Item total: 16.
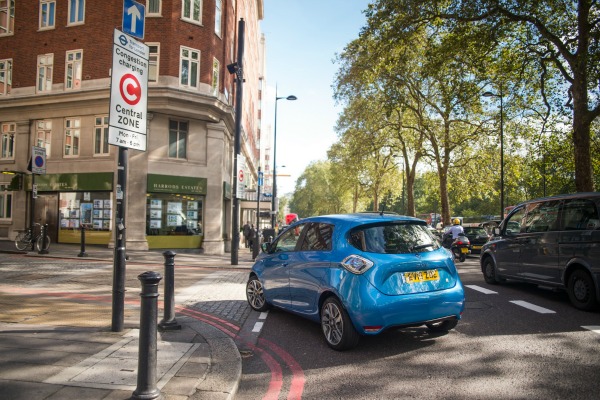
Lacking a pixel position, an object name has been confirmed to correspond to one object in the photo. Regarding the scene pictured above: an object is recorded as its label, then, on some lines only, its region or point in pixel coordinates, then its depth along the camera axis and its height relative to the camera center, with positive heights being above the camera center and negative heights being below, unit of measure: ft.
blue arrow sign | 17.37 +8.56
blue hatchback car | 14.57 -2.15
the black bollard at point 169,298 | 17.46 -3.49
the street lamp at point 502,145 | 83.78 +16.71
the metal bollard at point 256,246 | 55.98 -3.64
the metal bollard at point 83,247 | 49.60 -3.67
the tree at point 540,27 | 48.49 +25.15
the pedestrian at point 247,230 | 76.54 -2.07
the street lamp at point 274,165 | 85.46 +13.38
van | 21.49 -1.31
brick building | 62.28 +15.06
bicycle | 51.59 -2.91
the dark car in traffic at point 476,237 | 63.00 -2.27
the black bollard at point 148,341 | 10.40 -3.23
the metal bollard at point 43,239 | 50.39 -2.86
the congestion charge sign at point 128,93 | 15.67 +4.93
